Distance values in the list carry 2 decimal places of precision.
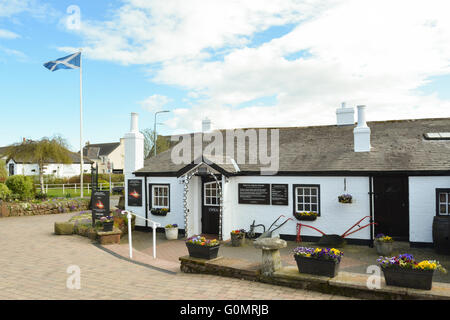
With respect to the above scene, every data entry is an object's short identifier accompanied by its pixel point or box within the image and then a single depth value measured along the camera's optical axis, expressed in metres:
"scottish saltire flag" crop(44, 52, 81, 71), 24.27
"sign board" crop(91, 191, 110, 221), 14.24
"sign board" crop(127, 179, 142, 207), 16.27
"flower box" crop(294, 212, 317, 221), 12.81
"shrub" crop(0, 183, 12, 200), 21.92
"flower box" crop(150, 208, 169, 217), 15.35
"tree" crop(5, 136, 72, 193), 28.66
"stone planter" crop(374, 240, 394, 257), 10.88
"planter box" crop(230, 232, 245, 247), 12.38
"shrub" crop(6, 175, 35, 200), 23.36
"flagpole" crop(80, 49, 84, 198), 26.36
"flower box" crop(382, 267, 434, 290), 5.93
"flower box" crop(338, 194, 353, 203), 12.27
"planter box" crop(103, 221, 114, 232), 13.08
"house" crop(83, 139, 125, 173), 65.19
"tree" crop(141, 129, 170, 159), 48.20
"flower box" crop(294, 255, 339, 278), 6.86
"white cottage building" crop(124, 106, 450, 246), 12.01
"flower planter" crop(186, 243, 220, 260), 8.50
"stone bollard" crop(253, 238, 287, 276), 7.38
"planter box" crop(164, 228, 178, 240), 13.97
